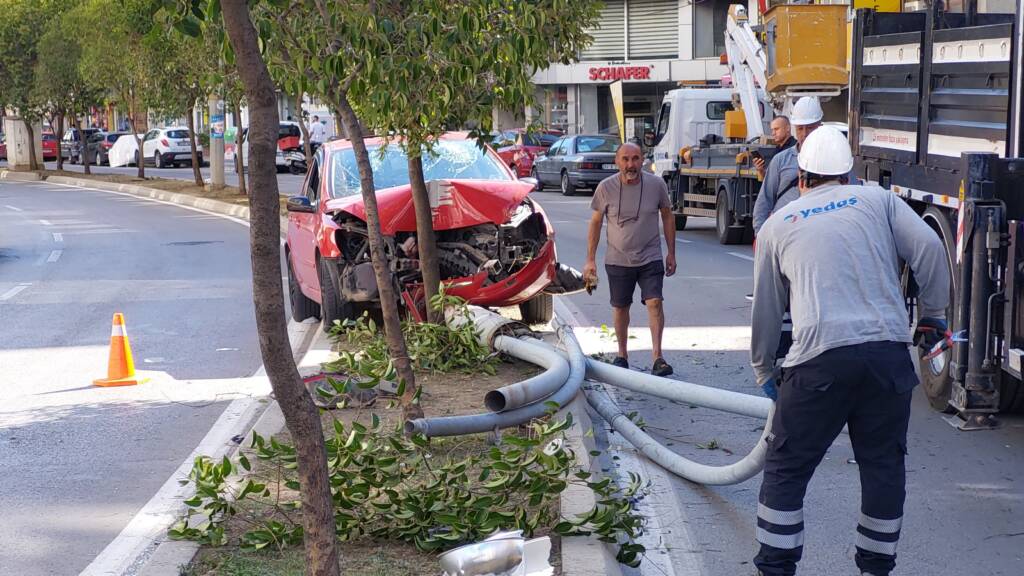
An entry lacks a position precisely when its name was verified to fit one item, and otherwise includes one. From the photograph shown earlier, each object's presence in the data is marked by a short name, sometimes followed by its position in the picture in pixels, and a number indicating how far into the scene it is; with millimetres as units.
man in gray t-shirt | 9422
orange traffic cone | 9625
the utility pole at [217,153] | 32969
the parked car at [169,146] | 51469
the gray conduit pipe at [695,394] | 6840
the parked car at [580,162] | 31931
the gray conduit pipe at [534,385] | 6738
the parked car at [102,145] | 56156
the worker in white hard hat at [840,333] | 4535
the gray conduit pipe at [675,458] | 6035
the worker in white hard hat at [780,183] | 8586
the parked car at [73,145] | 57394
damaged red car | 10281
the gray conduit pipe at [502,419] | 6379
